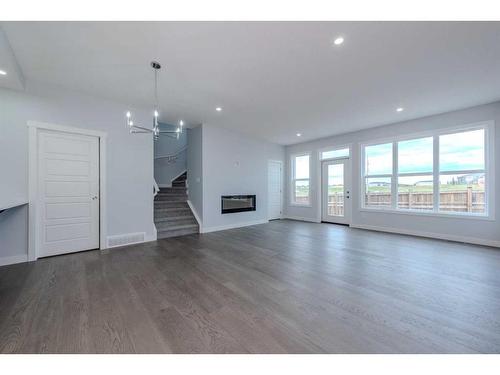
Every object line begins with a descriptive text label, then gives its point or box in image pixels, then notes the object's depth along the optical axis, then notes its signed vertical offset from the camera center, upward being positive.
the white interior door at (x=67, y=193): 3.36 -0.11
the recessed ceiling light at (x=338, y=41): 2.24 +1.61
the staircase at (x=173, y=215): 4.86 -0.74
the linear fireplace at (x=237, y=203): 5.72 -0.47
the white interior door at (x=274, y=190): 7.43 -0.10
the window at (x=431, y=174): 4.22 +0.33
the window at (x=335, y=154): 6.31 +1.08
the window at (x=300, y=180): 7.32 +0.26
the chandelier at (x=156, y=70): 2.71 +1.61
